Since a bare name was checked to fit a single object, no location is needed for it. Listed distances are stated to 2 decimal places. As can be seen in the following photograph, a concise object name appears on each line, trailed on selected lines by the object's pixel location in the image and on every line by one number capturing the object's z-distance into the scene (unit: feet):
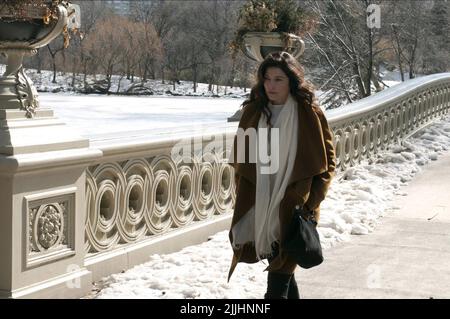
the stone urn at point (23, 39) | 25.07
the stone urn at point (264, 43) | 53.86
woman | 20.79
